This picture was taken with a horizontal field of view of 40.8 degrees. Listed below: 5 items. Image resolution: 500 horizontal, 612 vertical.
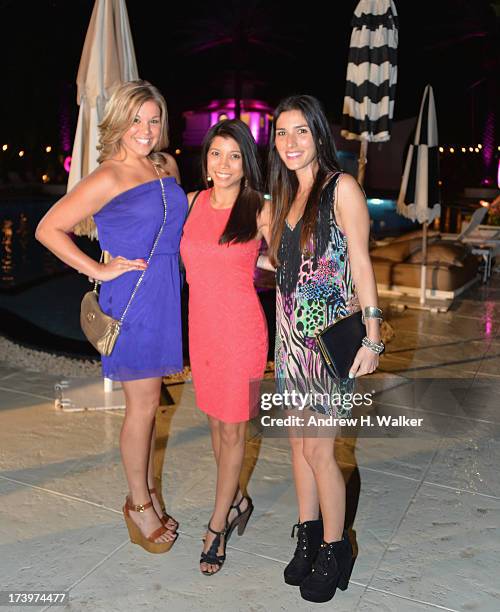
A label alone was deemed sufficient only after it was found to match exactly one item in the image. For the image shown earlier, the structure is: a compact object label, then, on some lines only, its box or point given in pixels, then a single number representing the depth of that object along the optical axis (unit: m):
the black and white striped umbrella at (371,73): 6.20
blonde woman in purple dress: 2.52
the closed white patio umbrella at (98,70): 4.33
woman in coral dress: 2.48
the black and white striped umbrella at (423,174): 7.80
